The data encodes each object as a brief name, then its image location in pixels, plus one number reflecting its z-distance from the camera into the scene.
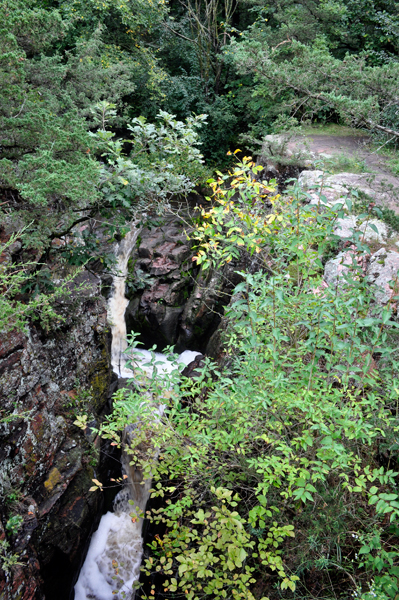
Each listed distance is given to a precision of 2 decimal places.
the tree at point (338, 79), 4.04
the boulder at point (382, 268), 4.14
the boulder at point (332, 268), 4.55
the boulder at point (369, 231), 5.02
